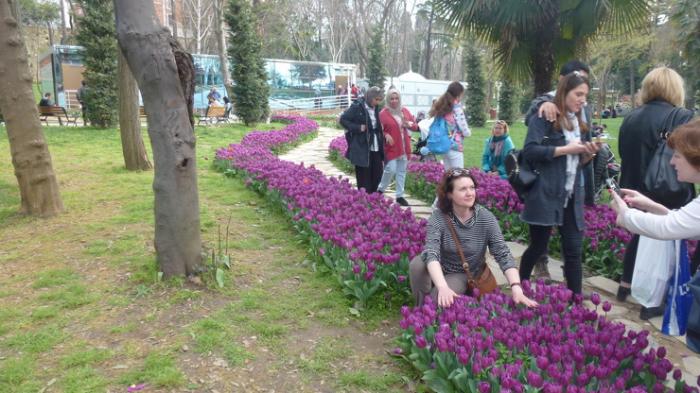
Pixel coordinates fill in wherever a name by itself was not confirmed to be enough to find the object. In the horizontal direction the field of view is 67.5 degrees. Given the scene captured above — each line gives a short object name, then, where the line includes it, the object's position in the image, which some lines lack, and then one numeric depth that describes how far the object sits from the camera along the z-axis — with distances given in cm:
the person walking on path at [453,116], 658
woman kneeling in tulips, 339
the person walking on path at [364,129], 686
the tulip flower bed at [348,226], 402
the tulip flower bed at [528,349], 248
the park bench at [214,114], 1989
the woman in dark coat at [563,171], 364
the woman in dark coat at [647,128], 388
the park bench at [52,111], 1836
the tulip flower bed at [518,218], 492
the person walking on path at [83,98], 1705
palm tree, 727
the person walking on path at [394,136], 713
